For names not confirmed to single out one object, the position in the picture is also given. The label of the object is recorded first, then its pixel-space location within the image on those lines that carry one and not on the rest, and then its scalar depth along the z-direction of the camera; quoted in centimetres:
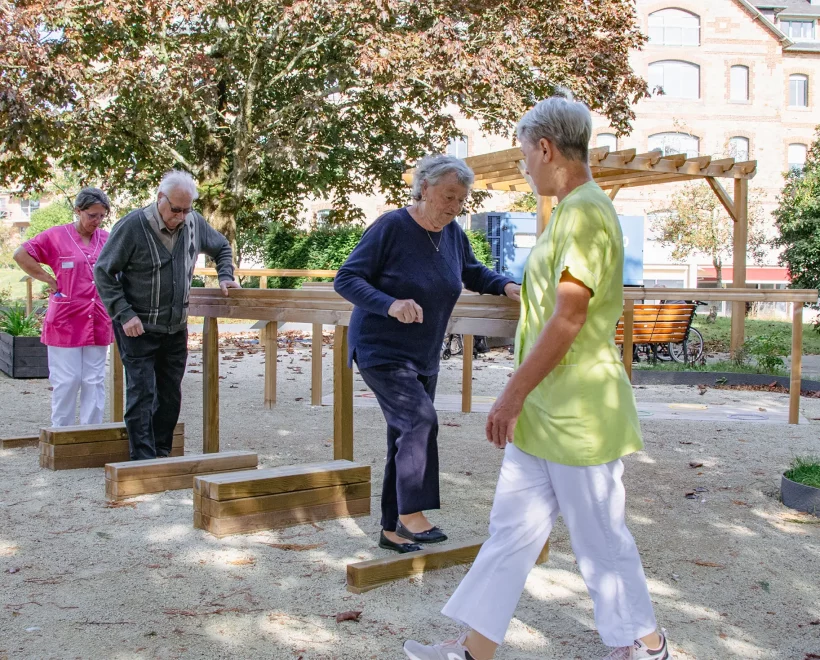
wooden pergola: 1116
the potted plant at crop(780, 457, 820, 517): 496
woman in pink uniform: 619
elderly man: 518
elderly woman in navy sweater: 375
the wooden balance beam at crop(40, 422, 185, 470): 584
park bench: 1223
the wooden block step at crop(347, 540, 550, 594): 360
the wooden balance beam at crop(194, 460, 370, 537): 439
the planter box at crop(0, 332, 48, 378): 1069
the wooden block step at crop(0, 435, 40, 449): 663
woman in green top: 251
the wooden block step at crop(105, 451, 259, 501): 508
